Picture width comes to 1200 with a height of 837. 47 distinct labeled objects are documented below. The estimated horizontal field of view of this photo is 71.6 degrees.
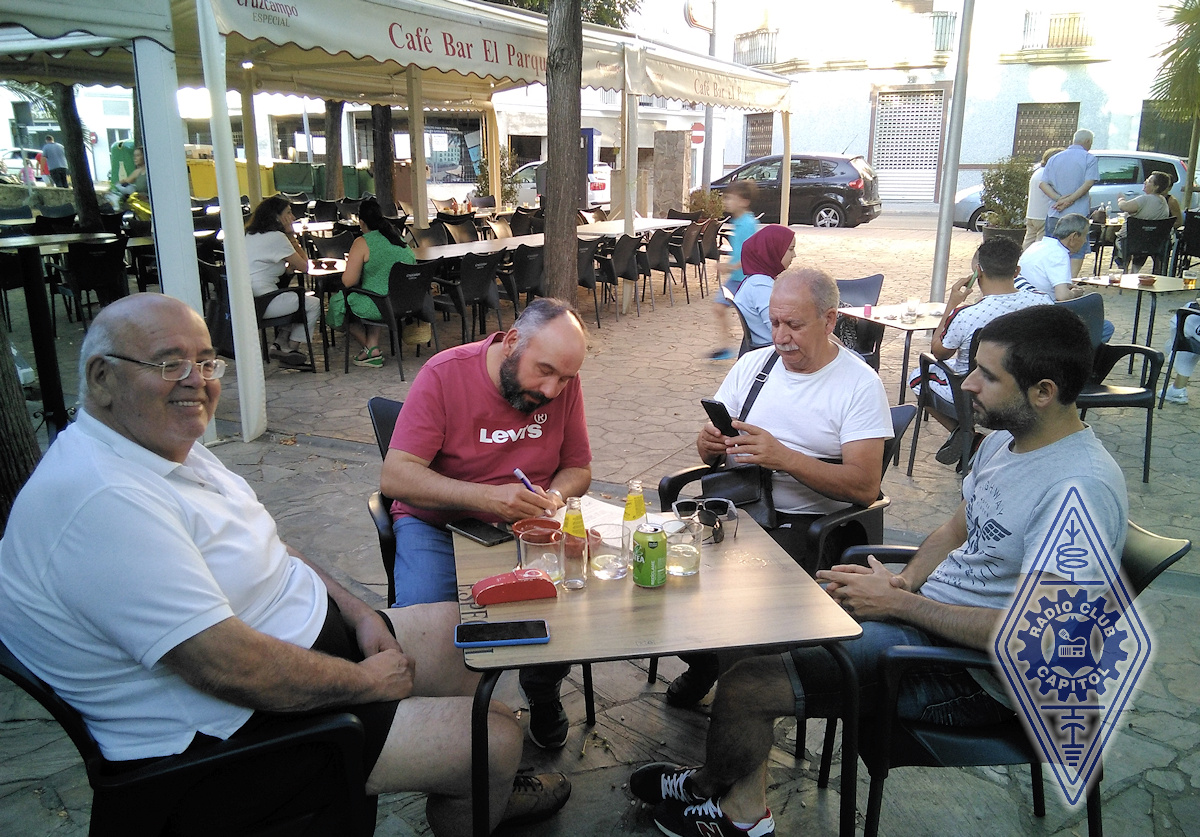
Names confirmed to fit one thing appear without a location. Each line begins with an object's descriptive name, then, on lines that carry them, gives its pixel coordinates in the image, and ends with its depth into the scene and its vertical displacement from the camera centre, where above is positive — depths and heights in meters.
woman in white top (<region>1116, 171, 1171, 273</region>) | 10.91 -0.03
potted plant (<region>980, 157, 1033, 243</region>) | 14.33 +0.06
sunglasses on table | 2.21 -0.83
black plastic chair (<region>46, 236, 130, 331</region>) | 7.62 -0.63
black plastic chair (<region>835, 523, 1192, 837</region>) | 1.81 -1.16
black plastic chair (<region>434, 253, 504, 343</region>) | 7.44 -0.74
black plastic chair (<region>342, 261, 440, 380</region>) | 6.88 -0.80
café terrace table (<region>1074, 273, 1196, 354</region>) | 6.38 -0.63
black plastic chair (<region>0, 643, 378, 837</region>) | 1.48 -1.02
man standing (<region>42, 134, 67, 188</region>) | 16.03 +0.74
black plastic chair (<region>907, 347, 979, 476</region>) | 4.35 -1.07
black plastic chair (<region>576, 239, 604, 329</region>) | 8.73 -0.61
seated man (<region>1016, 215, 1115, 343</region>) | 5.64 -0.46
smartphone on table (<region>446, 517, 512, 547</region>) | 2.19 -0.87
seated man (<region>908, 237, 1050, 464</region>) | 4.41 -0.56
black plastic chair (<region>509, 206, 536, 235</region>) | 11.97 -0.31
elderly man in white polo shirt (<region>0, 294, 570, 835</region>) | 1.44 -0.74
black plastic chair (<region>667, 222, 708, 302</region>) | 10.30 -0.58
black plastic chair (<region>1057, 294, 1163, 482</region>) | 4.49 -0.98
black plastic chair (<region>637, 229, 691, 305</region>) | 9.83 -0.61
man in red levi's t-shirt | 2.42 -0.72
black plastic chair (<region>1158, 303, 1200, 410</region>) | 5.73 -0.89
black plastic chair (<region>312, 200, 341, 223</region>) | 14.02 -0.17
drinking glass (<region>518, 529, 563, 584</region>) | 1.95 -0.80
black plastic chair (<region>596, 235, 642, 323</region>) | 9.26 -0.67
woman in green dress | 6.92 -0.45
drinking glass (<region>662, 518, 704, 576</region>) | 2.02 -0.83
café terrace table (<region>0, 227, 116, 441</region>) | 4.40 -0.72
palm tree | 11.91 +1.90
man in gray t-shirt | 1.89 -0.91
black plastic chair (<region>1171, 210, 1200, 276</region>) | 10.77 -0.53
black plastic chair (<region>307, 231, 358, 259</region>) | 8.74 -0.46
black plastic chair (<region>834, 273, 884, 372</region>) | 5.47 -0.87
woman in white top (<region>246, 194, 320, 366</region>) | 6.80 -0.44
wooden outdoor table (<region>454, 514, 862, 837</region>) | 1.67 -0.87
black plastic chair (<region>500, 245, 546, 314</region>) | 8.34 -0.71
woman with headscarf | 5.14 -0.43
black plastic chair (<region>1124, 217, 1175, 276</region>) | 10.25 -0.46
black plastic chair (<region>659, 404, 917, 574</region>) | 2.61 -1.01
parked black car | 17.92 +0.26
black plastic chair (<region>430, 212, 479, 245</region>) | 11.04 -0.34
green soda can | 1.91 -0.80
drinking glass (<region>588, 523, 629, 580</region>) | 2.01 -0.86
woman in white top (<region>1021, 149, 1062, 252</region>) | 10.58 -0.07
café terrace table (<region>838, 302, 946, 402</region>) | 5.29 -0.74
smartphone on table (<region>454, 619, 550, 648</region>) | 1.68 -0.86
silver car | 14.42 +0.50
